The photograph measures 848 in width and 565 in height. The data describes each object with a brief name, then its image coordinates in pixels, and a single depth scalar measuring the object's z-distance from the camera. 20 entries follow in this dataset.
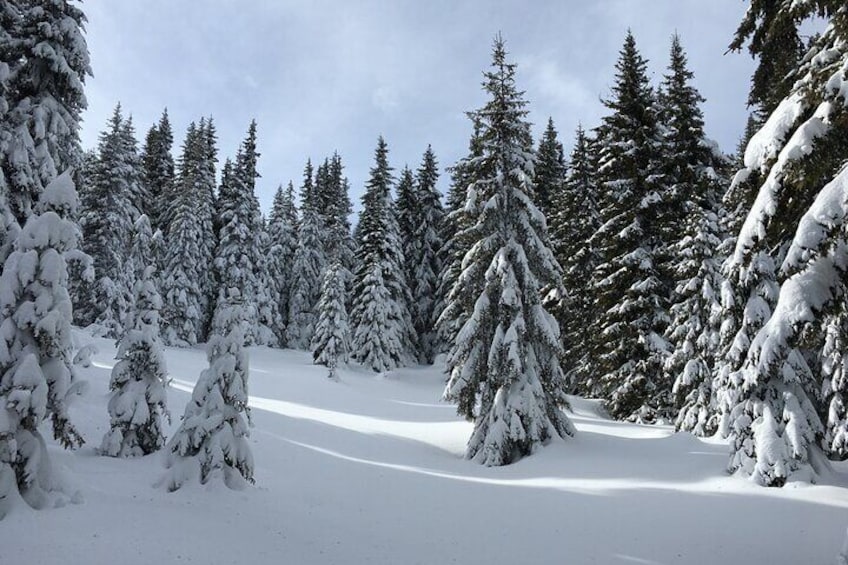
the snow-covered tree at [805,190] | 5.46
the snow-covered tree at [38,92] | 13.73
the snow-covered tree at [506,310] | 16.61
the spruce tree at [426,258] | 46.16
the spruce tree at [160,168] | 47.78
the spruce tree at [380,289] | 39.06
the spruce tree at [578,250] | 28.83
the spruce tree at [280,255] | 49.06
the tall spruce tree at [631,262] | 21.56
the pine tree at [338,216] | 46.99
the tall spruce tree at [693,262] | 18.02
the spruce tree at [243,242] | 43.38
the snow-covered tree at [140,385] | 11.66
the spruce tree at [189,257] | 40.81
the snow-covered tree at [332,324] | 36.91
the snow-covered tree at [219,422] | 10.63
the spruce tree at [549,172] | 40.94
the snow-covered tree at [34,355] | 8.31
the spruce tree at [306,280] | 50.31
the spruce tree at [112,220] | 35.00
